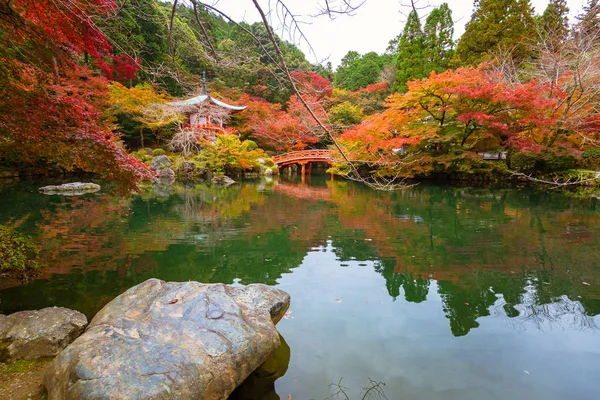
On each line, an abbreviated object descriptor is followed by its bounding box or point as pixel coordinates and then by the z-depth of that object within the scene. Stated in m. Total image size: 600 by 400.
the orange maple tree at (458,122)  12.21
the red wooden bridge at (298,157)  21.33
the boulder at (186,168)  17.86
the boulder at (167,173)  17.19
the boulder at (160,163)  17.27
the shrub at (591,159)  12.43
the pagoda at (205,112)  19.11
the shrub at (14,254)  3.36
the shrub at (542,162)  12.99
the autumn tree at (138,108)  16.84
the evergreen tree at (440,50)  17.15
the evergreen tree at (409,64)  19.27
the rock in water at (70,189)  11.49
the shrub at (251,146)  21.44
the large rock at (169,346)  1.71
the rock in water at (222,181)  16.44
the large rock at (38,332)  2.34
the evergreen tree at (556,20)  14.47
